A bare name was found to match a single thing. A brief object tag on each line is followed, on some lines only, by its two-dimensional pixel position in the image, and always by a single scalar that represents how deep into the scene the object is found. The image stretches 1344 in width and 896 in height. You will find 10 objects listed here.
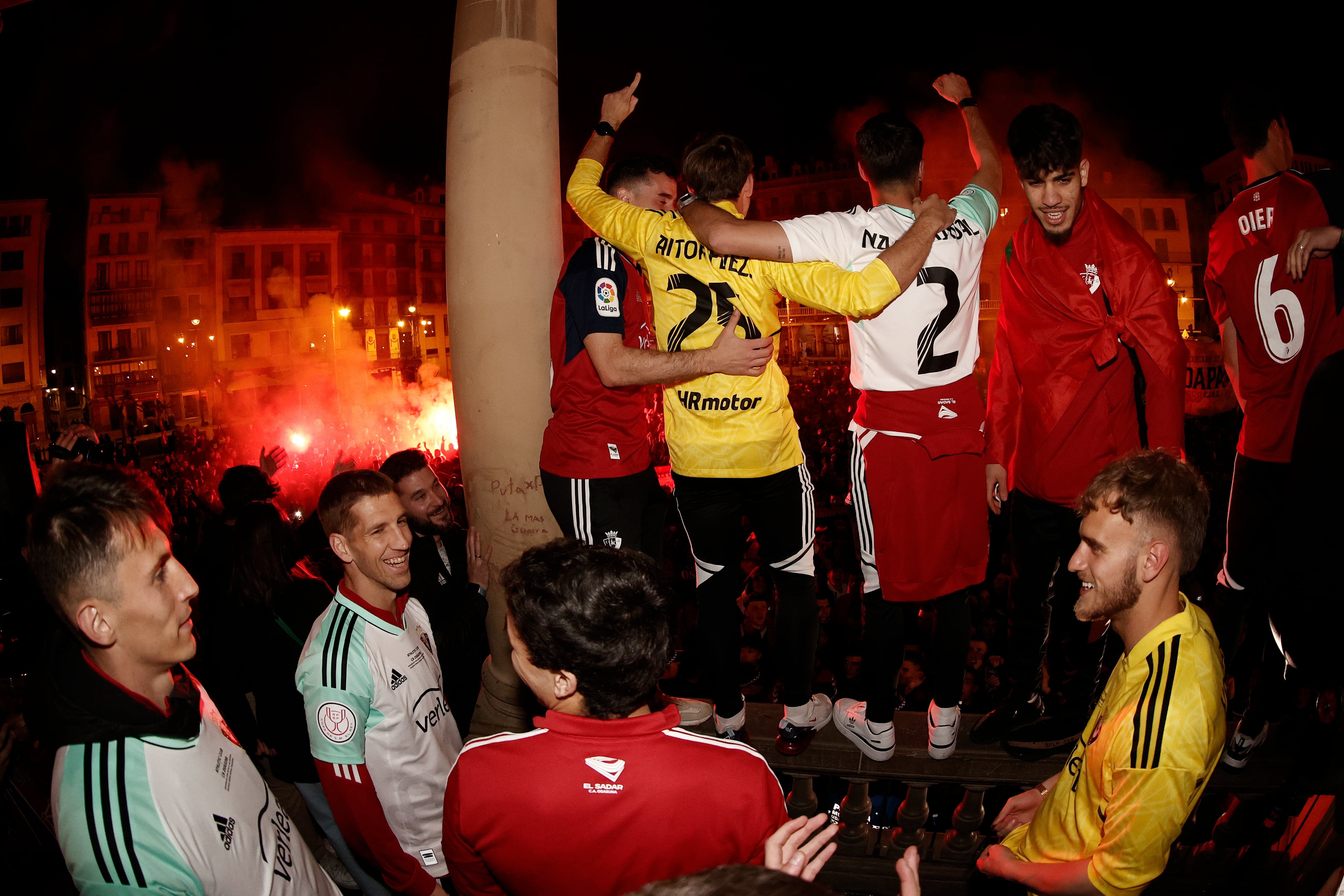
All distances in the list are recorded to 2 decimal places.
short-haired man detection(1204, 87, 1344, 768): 3.43
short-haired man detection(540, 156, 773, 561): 3.44
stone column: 4.18
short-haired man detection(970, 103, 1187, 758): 3.25
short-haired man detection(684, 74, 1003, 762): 3.21
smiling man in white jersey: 2.60
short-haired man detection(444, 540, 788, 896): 1.71
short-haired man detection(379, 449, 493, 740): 4.11
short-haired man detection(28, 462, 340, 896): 1.74
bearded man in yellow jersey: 1.99
